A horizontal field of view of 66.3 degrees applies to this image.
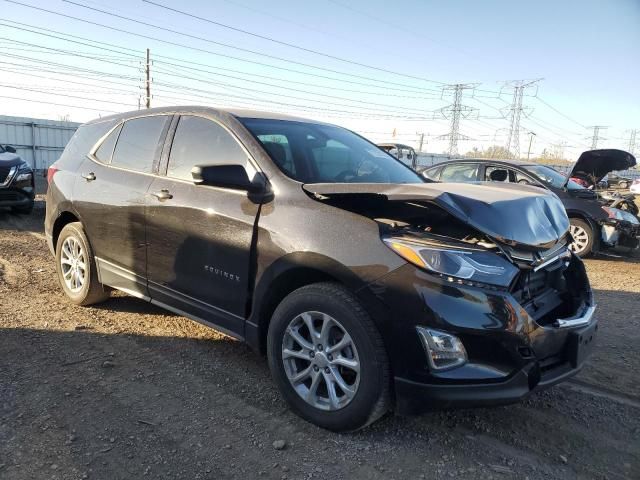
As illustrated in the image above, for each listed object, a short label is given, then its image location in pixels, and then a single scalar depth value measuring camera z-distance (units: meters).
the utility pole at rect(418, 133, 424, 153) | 61.91
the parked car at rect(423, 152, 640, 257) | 7.95
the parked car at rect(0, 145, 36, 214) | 9.02
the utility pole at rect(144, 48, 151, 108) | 38.43
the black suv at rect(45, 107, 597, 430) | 2.39
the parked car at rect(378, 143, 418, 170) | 17.87
